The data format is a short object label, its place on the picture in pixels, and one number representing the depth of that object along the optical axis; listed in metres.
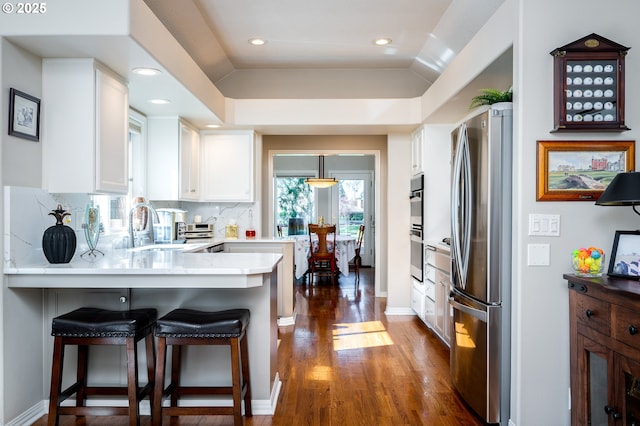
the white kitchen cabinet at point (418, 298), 4.90
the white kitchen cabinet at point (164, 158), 4.62
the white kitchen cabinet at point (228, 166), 5.42
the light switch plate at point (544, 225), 2.43
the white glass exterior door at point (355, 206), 9.91
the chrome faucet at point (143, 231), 4.01
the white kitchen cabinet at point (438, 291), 3.93
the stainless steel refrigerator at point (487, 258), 2.57
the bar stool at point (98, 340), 2.37
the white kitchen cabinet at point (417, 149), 5.01
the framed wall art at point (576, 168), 2.42
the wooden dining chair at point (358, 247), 7.54
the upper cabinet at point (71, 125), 2.84
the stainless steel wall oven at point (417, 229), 4.93
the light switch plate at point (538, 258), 2.43
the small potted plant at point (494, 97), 2.63
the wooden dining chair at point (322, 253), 7.08
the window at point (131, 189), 3.82
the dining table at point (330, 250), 7.34
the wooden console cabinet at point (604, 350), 1.88
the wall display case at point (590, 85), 2.37
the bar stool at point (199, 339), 2.38
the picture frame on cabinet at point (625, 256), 2.18
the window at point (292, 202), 9.96
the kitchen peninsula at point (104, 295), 2.47
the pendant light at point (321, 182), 8.33
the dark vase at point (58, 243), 2.67
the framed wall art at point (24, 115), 2.53
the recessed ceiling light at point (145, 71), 3.13
